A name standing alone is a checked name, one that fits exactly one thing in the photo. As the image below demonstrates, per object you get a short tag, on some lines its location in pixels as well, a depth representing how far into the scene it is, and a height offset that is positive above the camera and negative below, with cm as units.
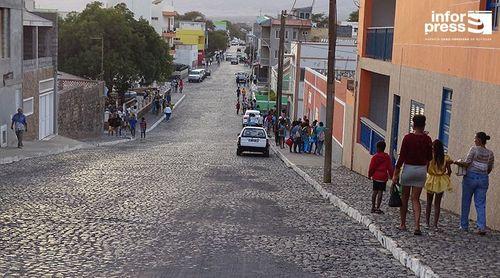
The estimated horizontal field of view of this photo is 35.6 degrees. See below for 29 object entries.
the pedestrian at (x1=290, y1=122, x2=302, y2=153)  3412 -413
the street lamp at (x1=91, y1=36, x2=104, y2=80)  5655 -166
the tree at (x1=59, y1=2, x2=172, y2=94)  6162 -102
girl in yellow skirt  1080 -178
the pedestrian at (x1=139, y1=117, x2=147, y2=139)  4506 -530
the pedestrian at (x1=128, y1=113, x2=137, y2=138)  4544 -516
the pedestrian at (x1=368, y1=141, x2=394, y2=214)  1299 -211
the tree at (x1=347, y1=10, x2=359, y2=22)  14955 +491
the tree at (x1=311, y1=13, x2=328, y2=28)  15875 +499
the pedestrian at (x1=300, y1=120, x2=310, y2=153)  3447 -401
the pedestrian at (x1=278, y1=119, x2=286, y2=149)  3797 -459
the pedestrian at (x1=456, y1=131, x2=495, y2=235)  1048 -172
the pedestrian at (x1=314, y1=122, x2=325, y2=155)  3331 -399
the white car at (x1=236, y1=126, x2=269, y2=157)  3300 -432
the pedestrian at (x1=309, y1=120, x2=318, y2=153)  3381 -413
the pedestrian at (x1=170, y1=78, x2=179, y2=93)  9515 -604
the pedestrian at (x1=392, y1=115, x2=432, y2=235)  1029 -152
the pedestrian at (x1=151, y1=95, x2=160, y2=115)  6638 -590
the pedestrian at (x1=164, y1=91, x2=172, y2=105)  7258 -599
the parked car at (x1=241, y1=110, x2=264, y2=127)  5087 -536
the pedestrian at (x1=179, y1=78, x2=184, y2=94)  9346 -608
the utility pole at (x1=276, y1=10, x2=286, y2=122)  4344 -159
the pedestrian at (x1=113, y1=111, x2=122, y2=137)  4621 -536
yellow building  17012 -10
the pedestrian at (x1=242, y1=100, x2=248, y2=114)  6948 -602
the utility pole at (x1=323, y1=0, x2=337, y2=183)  1992 -122
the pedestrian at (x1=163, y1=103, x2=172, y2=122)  6169 -604
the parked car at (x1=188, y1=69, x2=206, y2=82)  11244 -566
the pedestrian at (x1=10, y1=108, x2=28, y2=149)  2703 -324
